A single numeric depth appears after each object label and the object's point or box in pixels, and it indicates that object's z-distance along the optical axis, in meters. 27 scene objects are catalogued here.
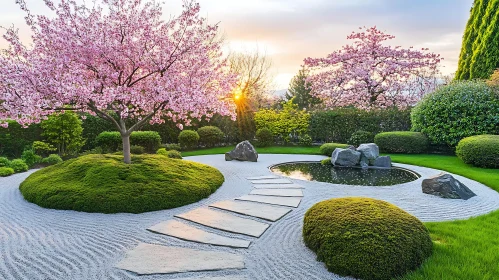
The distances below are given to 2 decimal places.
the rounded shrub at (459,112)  10.05
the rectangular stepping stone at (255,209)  4.27
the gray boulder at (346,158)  8.85
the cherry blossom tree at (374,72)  15.08
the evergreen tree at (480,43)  13.50
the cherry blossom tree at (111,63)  4.66
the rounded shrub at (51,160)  9.20
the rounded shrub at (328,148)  10.91
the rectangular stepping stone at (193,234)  3.32
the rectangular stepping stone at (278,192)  5.49
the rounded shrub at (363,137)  12.94
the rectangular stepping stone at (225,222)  3.71
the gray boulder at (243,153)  9.91
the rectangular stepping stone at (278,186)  6.04
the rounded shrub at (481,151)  7.89
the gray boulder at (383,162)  8.62
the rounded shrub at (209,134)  14.12
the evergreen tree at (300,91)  28.64
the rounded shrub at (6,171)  7.54
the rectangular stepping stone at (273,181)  6.49
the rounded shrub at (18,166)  8.16
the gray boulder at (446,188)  5.20
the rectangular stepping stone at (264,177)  6.97
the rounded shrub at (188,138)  13.21
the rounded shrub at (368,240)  2.57
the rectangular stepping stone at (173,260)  2.76
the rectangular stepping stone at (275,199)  4.89
